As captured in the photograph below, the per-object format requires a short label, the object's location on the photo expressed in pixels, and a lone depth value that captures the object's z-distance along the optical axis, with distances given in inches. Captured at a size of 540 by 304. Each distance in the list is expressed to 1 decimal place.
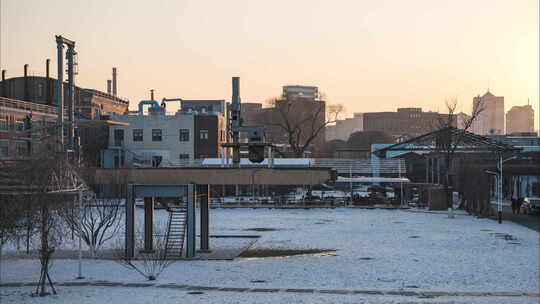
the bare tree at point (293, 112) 4215.1
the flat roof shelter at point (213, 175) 2231.8
